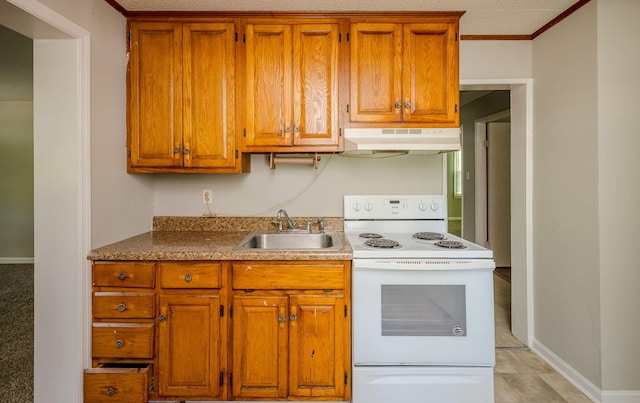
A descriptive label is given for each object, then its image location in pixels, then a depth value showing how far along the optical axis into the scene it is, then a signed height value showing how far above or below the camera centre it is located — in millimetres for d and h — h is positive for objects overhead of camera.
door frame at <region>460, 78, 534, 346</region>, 2332 +54
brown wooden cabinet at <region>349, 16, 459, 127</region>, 1959 +768
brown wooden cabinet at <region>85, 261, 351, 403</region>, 1635 -636
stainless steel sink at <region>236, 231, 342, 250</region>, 2176 -250
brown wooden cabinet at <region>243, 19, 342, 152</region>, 1960 +741
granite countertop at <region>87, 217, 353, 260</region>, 1629 -228
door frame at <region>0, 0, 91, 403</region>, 1592 -38
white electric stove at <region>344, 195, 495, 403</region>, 1615 -621
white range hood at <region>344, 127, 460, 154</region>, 1894 +373
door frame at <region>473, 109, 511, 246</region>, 4527 +355
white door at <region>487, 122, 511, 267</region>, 4484 +282
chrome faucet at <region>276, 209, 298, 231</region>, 2225 -113
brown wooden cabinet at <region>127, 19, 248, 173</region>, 1963 +684
